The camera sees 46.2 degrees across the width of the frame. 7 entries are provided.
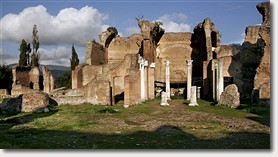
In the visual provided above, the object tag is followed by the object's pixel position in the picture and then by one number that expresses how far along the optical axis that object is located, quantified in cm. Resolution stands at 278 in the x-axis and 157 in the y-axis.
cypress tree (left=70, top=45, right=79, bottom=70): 6004
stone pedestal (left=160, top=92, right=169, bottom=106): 2395
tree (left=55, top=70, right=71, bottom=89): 7438
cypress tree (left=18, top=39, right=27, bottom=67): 5861
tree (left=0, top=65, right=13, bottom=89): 5609
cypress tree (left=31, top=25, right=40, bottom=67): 6072
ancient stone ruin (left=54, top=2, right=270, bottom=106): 2530
